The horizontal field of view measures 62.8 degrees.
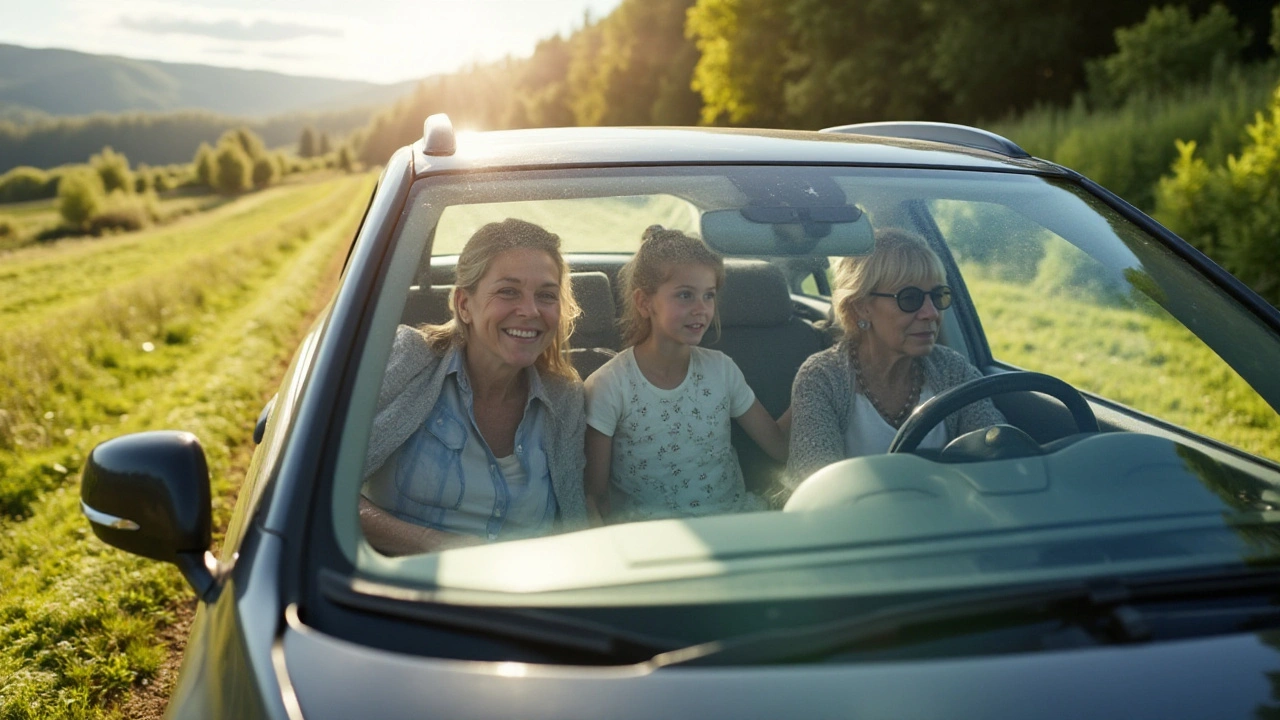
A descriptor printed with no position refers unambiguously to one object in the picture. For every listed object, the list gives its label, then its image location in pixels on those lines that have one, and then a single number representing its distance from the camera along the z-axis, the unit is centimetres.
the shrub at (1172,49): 1756
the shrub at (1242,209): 790
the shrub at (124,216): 5556
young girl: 260
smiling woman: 216
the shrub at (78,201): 5688
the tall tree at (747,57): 3506
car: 119
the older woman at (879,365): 256
